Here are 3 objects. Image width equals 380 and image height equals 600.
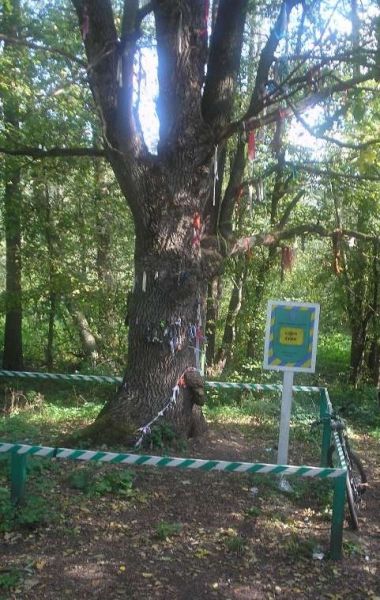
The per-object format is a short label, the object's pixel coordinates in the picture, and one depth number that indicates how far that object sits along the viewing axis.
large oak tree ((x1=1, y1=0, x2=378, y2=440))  6.56
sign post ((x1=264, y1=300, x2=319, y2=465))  5.65
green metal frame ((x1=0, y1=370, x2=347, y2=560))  4.39
